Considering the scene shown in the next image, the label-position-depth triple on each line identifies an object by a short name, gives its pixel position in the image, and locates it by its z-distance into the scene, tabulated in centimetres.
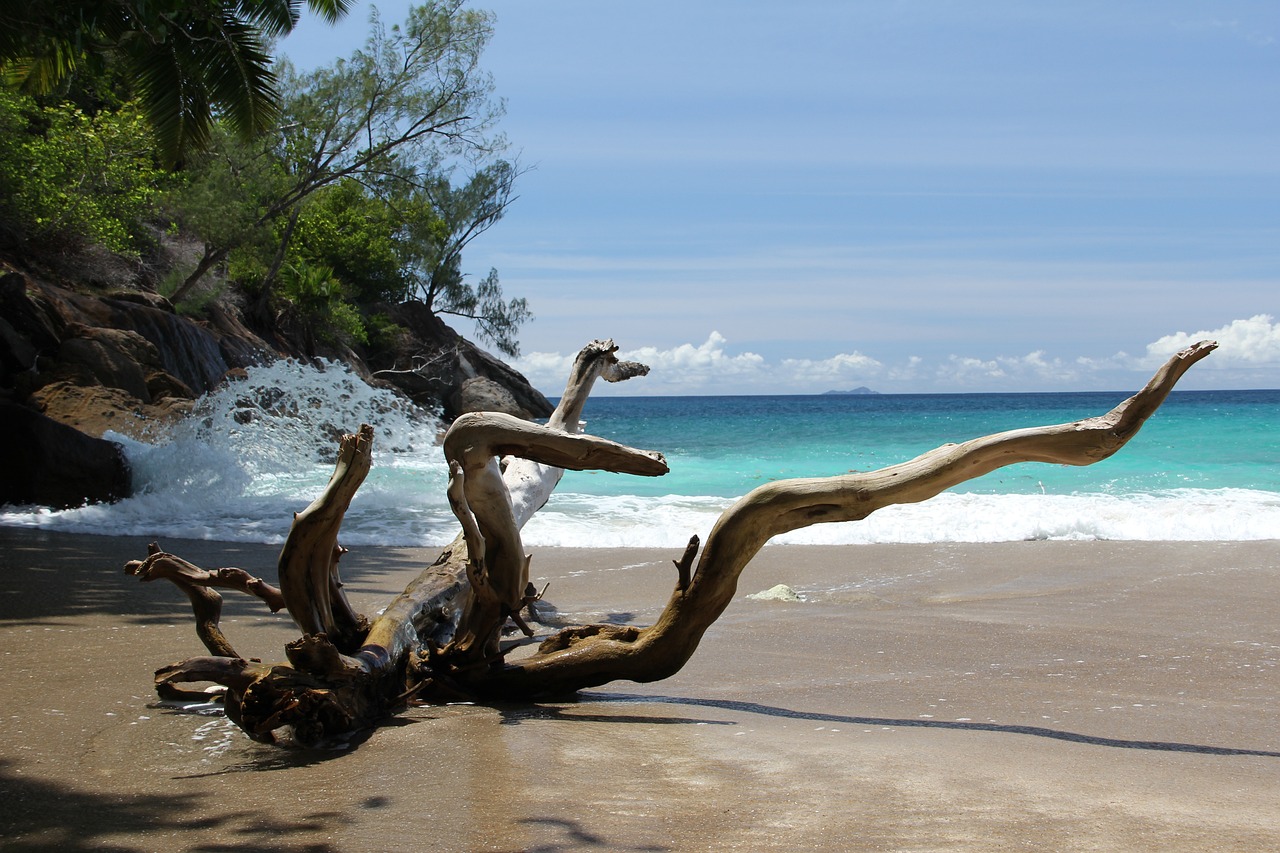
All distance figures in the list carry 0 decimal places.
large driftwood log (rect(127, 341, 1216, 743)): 407
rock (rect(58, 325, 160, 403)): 1468
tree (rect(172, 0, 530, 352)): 2347
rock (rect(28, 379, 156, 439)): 1380
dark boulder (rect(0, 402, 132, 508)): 1245
